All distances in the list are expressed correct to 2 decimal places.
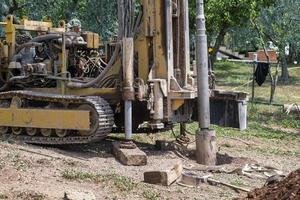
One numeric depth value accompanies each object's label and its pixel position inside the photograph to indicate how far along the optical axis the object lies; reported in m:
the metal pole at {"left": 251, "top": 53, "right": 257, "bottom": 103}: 19.85
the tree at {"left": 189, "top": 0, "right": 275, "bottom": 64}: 20.08
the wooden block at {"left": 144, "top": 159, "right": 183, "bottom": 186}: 8.09
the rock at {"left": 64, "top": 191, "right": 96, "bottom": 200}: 6.58
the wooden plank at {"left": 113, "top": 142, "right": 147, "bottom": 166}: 9.58
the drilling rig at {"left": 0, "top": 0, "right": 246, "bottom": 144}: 10.27
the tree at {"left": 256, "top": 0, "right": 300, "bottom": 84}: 31.45
